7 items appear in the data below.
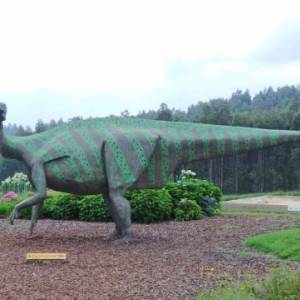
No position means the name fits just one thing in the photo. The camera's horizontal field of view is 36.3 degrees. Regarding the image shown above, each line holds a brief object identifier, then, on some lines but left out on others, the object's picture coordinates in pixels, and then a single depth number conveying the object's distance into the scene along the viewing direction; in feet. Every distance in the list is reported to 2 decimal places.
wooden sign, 18.98
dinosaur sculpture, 22.96
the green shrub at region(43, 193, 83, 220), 34.74
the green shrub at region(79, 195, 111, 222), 33.18
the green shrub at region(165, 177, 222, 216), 34.36
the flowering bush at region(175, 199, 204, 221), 32.29
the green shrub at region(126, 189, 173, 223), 31.86
